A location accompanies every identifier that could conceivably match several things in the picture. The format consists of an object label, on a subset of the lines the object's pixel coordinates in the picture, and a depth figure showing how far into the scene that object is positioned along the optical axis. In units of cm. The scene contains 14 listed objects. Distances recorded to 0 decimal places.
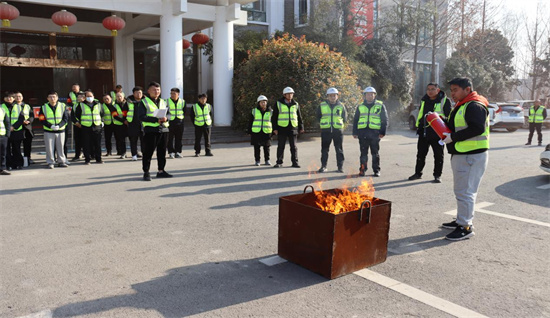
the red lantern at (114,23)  1546
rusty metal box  395
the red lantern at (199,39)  1886
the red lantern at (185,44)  1973
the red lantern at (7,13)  1340
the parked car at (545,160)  915
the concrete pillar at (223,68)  1800
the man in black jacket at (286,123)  1077
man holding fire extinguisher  518
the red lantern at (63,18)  1445
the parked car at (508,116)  2283
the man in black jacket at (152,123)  870
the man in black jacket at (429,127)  887
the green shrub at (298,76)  1652
